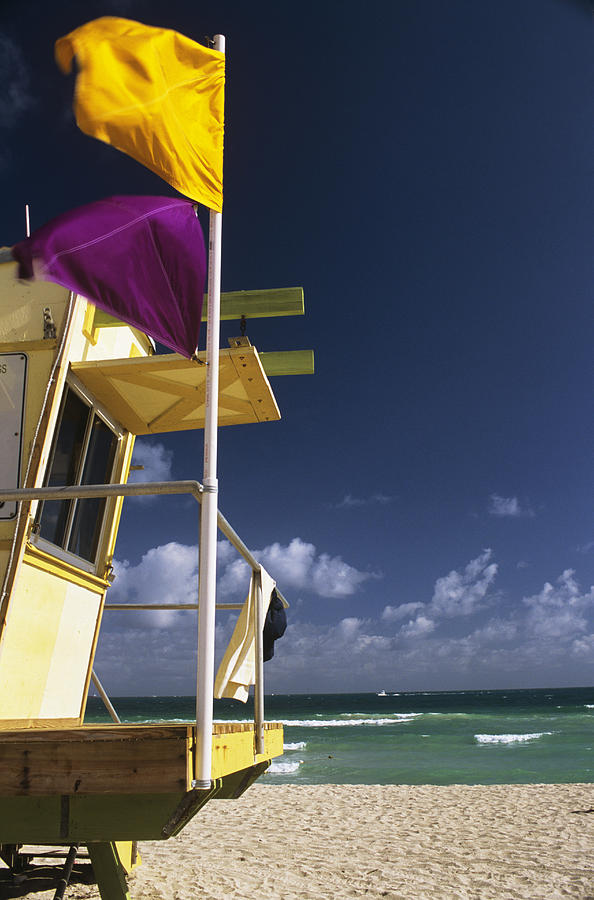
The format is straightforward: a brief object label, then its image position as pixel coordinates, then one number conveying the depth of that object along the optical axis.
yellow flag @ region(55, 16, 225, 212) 3.77
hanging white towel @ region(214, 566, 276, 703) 3.93
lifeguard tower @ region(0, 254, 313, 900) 2.63
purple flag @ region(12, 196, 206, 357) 3.44
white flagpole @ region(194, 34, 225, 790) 2.78
